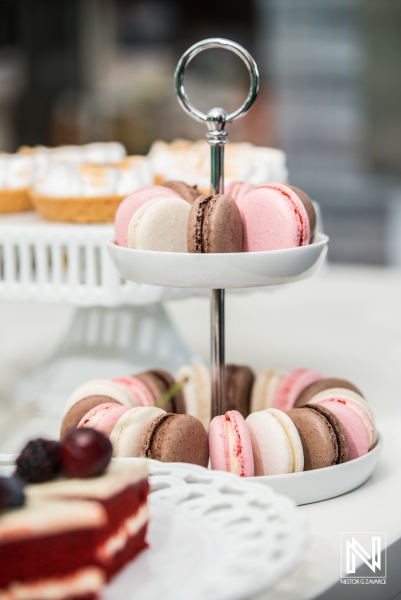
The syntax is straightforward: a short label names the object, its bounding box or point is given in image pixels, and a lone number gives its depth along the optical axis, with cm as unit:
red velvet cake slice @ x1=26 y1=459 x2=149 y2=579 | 71
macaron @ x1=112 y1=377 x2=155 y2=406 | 92
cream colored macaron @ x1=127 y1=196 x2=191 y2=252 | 85
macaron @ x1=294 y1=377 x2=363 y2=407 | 93
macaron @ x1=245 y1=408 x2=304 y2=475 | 84
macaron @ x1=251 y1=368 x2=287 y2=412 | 96
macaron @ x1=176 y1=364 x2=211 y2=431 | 96
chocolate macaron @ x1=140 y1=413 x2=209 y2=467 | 83
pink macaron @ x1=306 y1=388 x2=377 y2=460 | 88
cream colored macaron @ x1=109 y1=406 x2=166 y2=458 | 84
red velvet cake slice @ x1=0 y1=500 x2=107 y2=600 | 69
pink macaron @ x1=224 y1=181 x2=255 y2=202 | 91
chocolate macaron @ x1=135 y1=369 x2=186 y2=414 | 94
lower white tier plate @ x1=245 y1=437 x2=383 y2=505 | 83
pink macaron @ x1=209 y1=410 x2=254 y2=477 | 83
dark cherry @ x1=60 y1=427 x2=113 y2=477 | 72
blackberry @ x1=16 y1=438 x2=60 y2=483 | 72
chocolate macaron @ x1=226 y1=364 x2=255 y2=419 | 96
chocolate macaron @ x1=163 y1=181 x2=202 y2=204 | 90
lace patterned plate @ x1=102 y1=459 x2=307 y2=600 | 68
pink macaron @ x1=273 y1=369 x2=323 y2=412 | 94
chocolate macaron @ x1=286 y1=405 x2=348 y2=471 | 85
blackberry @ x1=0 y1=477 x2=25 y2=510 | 69
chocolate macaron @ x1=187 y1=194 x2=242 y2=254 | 83
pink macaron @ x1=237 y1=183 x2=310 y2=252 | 86
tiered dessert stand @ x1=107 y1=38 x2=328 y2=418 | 83
